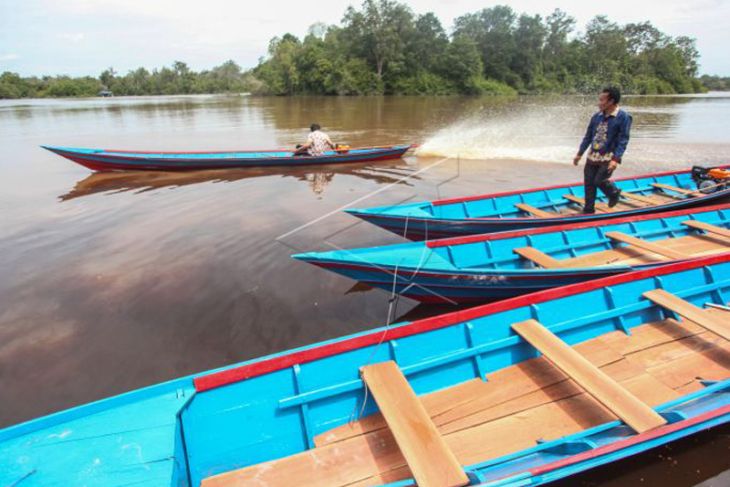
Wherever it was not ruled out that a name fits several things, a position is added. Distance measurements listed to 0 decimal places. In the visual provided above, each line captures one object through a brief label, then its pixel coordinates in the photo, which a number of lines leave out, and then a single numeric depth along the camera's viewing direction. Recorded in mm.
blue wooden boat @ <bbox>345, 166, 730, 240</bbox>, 7188
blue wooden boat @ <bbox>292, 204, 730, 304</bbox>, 5254
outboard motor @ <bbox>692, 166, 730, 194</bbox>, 9062
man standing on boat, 6629
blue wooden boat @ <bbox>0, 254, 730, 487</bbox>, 2574
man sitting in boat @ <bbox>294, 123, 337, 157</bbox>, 14727
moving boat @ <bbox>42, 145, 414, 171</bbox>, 13777
